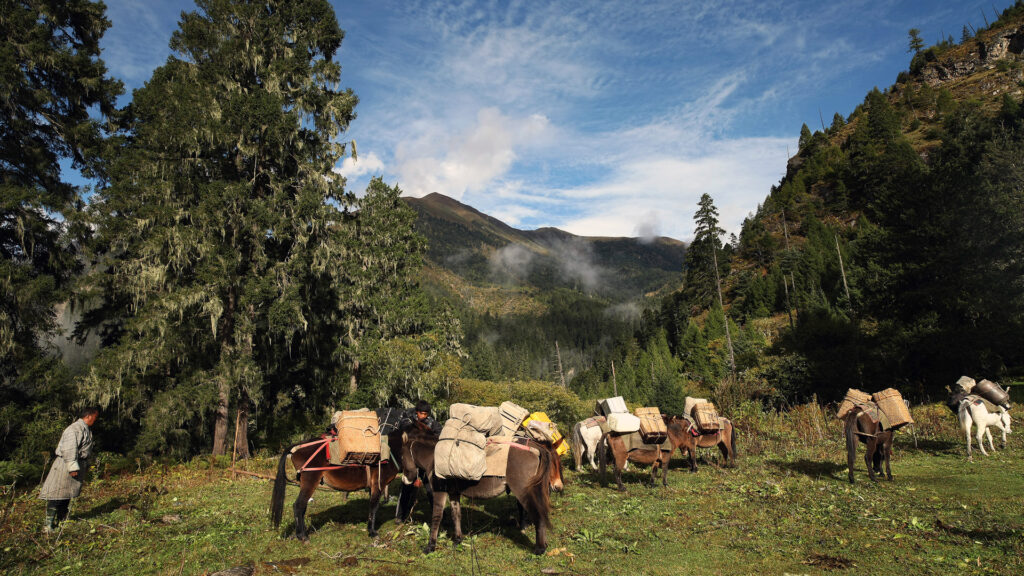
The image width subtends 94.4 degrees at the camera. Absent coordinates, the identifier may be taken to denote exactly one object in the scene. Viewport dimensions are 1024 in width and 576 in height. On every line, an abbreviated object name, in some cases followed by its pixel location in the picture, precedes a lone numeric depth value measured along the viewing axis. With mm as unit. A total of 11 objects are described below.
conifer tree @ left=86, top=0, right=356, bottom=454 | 15977
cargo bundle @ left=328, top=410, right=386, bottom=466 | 7141
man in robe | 7395
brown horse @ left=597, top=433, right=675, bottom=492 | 10688
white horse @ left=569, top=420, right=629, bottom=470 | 14016
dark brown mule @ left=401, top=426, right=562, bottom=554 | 6559
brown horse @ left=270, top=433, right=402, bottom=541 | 7164
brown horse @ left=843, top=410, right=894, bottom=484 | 10195
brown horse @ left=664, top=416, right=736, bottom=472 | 12094
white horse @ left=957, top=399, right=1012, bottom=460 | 11852
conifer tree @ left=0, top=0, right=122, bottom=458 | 13281
